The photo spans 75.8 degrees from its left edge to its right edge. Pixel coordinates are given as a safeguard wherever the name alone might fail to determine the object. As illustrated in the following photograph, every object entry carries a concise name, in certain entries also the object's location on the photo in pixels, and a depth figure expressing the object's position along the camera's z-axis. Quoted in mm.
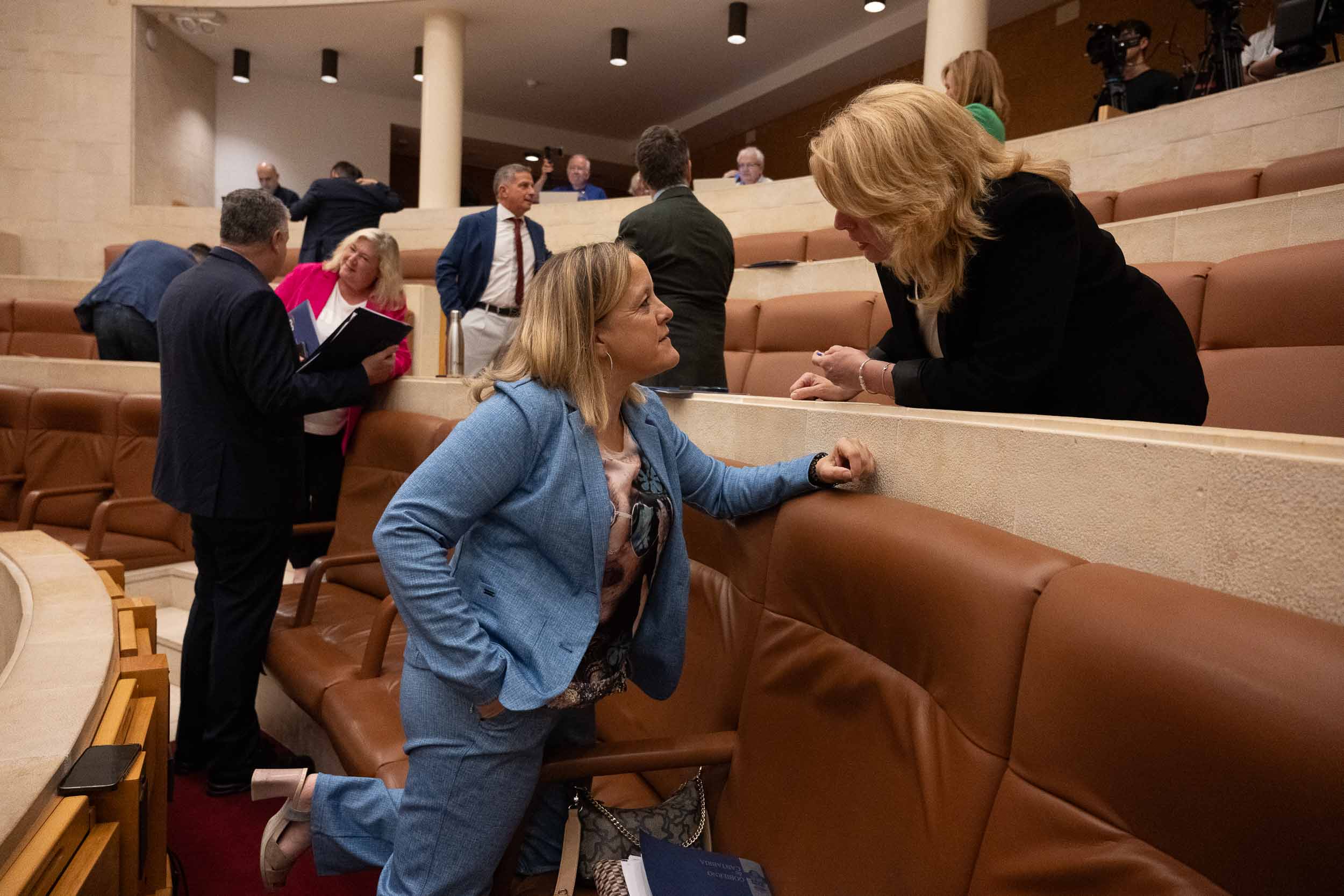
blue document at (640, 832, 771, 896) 1101
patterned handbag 1272
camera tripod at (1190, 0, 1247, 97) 3986
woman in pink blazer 2902
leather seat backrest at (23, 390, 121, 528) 3586
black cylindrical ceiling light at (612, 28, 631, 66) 9039
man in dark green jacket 2445
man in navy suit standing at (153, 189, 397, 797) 2201
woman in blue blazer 1168
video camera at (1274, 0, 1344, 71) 3238
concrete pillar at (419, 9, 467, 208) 8531
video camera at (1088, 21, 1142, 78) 4543
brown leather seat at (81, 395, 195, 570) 3309
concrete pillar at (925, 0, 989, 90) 5969
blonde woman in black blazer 1188
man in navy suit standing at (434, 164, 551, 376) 3561
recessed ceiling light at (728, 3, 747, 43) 8227
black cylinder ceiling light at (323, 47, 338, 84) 9969
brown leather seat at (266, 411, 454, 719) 2146
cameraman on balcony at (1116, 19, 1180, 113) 4520
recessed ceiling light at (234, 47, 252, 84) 9898
